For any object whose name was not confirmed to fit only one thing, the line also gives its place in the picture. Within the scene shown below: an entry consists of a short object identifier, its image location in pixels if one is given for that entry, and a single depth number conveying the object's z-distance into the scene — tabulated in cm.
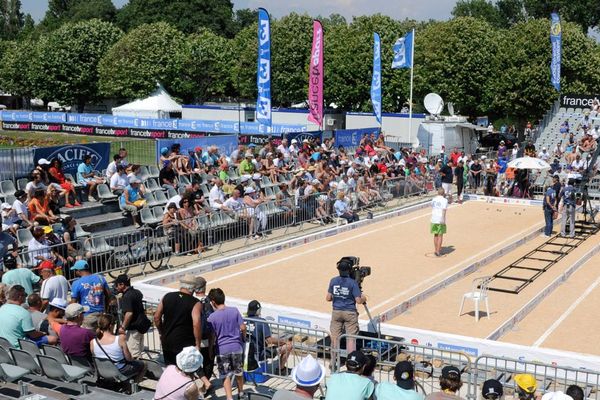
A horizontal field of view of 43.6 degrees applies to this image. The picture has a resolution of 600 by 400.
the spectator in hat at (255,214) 2073
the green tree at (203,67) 6894
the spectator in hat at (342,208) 2309
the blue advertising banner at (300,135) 3186
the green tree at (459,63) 5462
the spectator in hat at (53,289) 1121
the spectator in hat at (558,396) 680
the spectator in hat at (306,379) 731
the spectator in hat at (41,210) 1692
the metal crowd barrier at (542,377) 955
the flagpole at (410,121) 3772
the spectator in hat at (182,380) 769
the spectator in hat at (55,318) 991
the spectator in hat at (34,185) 1784
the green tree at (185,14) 9908
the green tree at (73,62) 7238
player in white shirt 1806
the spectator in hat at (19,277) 1173
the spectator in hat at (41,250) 1448
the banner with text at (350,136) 3547
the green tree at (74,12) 11112
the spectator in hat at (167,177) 2217
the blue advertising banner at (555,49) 4122
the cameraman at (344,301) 1091
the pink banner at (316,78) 3141
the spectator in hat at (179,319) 909
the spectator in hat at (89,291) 1079
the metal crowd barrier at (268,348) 1065
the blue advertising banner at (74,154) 2105
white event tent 5634
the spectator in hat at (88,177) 2105
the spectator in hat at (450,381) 725
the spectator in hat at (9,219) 1614
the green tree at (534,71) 5069
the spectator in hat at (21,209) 1652
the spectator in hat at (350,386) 729
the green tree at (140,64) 6769
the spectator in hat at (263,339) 1066
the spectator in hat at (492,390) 706
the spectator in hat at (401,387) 738
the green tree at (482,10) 10812
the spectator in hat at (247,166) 2461
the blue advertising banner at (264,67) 2719
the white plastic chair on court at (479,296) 1372
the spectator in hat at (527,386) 762
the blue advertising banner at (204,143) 2502
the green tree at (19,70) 7756
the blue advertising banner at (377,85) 3631
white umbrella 2628
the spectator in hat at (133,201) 1980
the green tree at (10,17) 12084
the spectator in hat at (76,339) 919
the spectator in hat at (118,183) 2056
